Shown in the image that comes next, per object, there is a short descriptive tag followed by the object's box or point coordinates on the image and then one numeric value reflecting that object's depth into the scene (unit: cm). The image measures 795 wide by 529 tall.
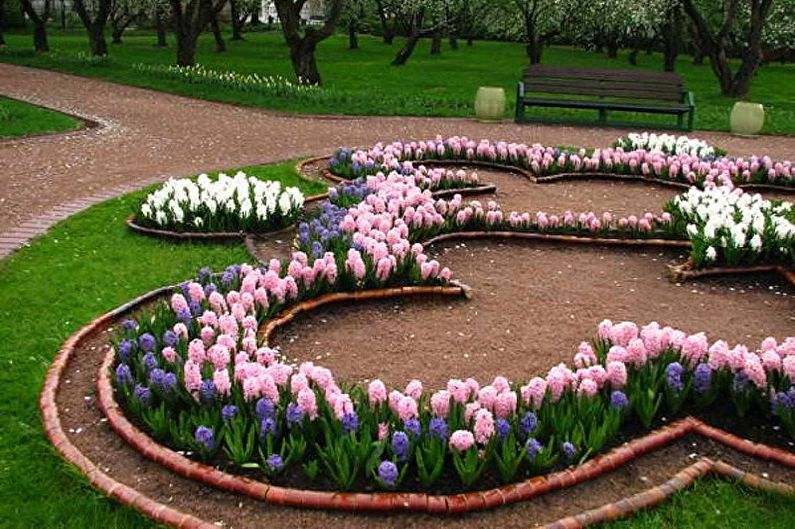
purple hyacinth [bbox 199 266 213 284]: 600
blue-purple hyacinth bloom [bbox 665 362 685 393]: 464
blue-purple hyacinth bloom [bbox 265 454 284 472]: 391
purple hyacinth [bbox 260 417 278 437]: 409
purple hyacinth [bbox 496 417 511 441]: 411
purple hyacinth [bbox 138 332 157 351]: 491
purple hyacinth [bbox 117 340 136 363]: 489
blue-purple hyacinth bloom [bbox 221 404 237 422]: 420
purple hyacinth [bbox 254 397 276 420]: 419
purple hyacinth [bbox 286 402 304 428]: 415
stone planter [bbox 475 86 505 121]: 1688
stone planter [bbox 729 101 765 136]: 1608
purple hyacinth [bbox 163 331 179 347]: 493
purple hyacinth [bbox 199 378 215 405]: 437
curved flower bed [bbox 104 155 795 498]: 400
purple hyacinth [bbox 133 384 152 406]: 446
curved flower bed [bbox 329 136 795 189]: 1097
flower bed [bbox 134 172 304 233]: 816
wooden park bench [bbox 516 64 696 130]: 1678
